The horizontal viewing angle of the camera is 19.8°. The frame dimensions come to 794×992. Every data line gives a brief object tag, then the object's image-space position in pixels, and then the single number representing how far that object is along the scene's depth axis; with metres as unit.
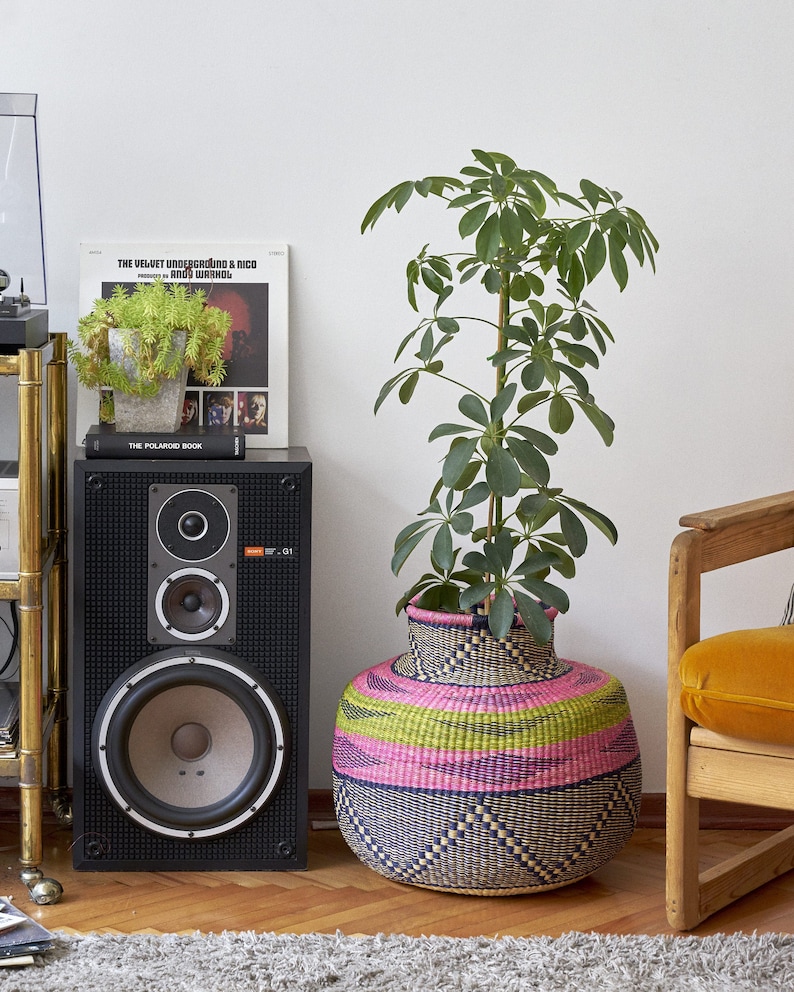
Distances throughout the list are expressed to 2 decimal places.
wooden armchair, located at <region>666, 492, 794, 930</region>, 2.80
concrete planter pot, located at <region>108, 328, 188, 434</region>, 3.12
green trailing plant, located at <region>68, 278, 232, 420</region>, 3.09
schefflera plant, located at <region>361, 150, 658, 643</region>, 2.95
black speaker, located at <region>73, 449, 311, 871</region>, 3.04
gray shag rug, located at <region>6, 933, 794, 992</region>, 2.76
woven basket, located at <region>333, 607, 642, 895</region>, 2.96
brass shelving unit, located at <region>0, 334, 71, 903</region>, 2.96
